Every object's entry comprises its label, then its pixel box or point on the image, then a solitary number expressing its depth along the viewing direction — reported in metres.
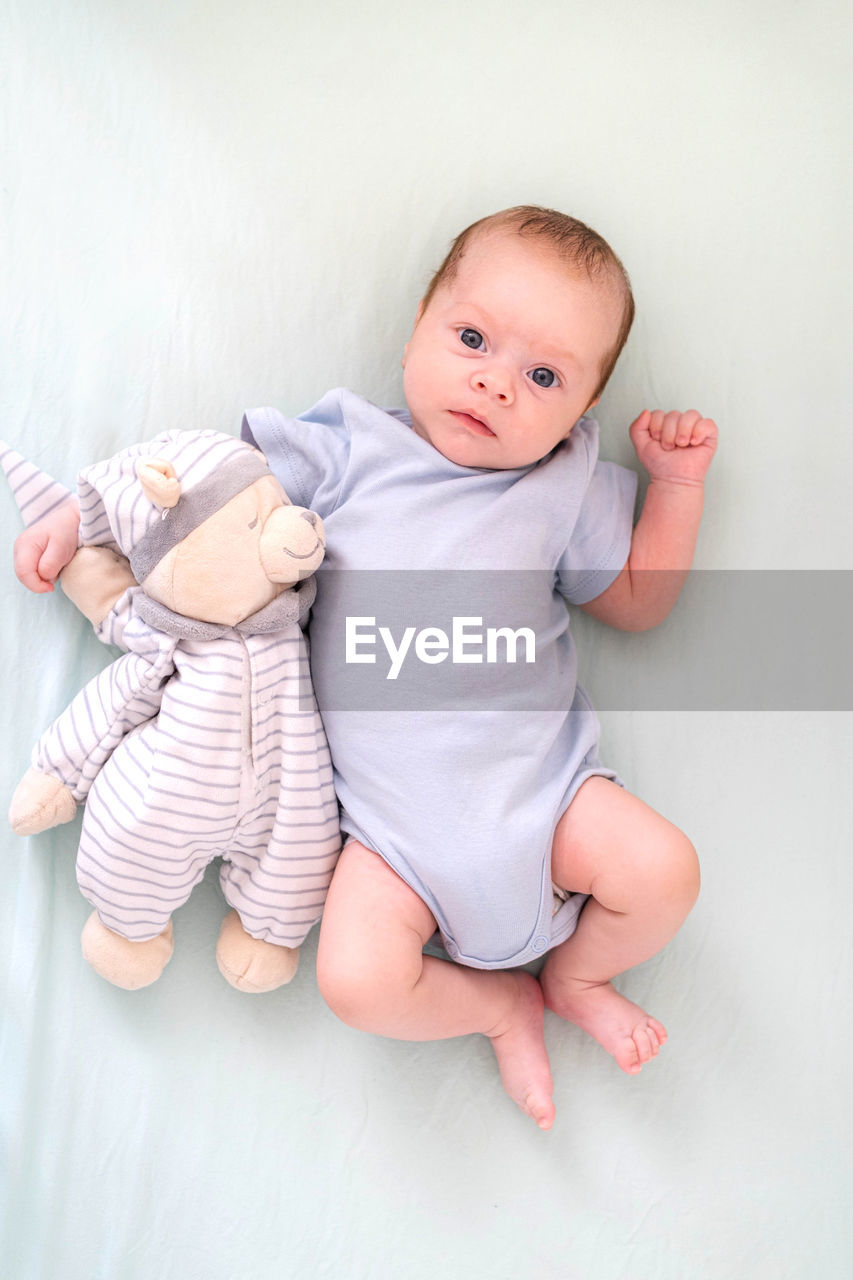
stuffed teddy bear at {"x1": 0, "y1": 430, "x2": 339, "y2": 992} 1.04
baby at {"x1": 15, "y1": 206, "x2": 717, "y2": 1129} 1.08
